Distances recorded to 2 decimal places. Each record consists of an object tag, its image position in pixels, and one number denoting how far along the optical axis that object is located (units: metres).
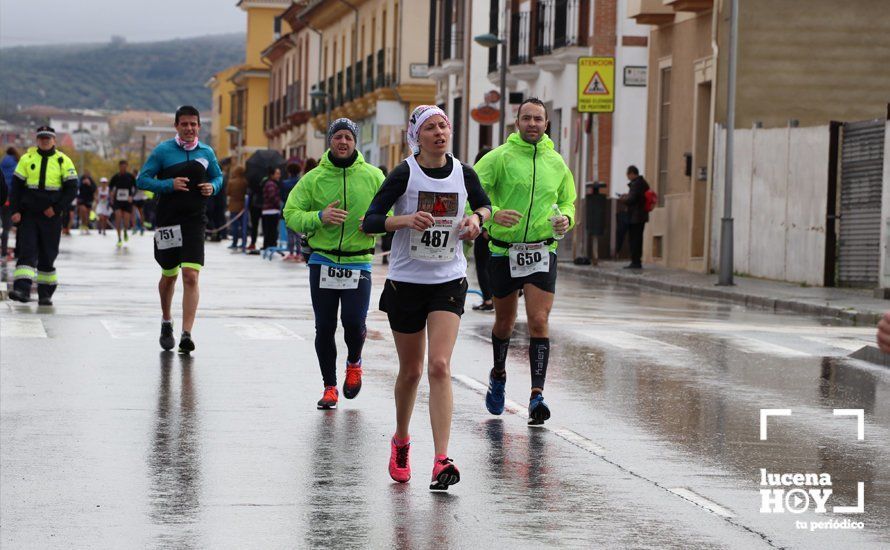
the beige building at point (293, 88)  74.81
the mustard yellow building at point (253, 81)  94.38
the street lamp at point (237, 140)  90.97
